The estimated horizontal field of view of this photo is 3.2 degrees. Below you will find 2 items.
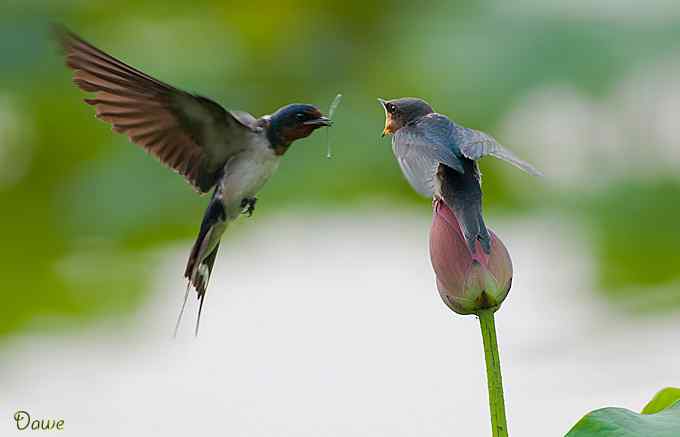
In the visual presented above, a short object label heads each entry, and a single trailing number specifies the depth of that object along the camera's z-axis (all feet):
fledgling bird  24.03
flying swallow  24.38
